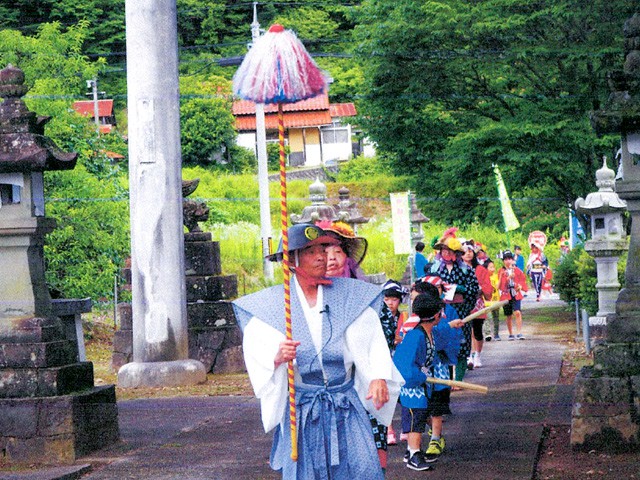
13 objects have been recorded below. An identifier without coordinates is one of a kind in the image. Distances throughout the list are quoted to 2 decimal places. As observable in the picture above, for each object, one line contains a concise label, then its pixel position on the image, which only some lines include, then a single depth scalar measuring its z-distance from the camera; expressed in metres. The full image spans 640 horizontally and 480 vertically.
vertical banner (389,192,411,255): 22.38
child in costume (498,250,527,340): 20.72
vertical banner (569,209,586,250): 36.45
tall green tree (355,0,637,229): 22.03
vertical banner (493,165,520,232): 24.33
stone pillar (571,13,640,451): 9.05
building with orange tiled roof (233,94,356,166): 61.97
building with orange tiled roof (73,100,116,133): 55.47
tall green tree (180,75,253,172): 51.33
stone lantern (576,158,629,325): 17.39
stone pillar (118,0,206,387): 14.70
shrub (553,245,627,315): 19.39
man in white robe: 5.61
